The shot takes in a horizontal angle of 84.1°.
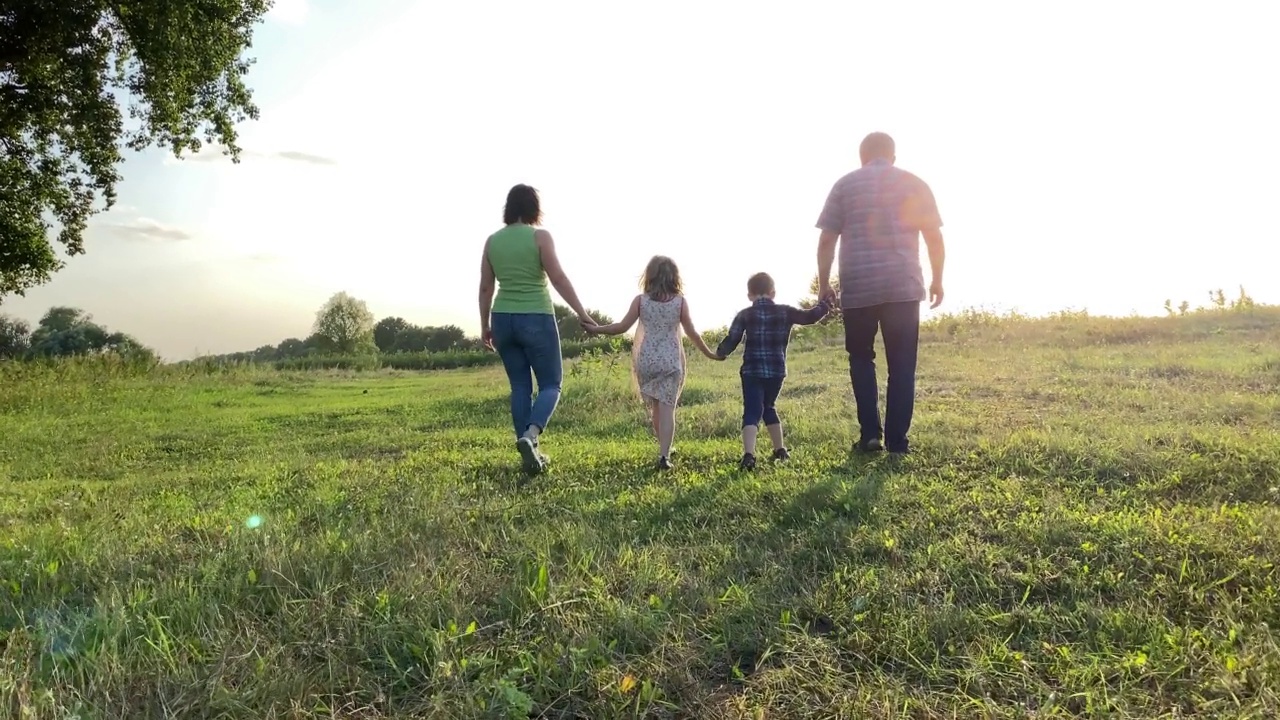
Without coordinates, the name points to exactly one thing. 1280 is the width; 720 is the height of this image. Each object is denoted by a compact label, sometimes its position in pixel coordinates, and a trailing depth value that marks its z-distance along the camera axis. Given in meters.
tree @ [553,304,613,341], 35.44
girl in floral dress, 5.51
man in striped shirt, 5.09
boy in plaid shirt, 5.46
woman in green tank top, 5.33
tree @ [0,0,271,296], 12.67
